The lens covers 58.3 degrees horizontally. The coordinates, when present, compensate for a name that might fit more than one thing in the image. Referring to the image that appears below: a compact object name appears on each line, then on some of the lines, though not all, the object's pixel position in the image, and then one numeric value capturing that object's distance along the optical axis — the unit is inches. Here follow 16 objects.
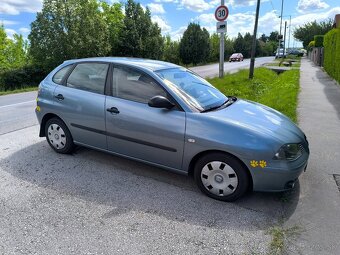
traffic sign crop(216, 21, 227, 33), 498.9
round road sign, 495.8
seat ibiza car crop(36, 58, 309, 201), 134.2
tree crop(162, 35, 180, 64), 1682.6
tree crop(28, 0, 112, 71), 1038.4
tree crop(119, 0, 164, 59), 1280.8
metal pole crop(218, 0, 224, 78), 538.8
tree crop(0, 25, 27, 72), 1590.6
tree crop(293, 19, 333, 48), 2335.4
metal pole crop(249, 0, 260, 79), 574.9
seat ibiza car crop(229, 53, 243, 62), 1957.4
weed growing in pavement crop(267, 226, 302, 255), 108.4
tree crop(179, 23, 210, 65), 1641.2
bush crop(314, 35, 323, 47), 1468.0
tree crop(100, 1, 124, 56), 1305.4
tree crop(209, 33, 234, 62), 2077.8
